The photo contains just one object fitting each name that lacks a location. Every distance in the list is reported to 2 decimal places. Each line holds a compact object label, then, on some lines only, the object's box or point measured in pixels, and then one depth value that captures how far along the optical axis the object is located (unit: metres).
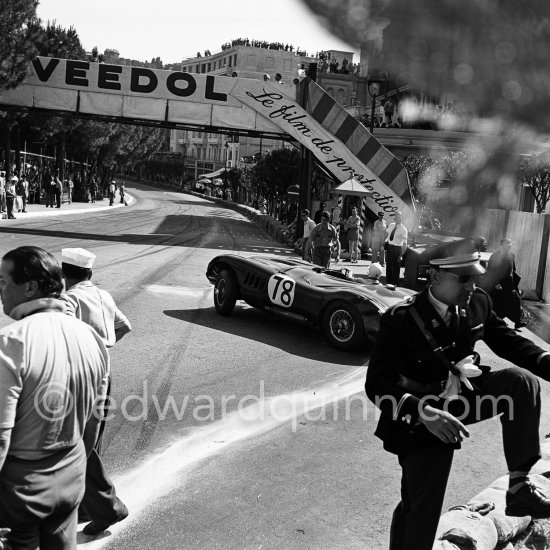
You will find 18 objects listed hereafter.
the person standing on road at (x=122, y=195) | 61.44
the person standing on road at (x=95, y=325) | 4.25
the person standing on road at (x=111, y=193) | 57.35
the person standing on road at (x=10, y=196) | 30.60
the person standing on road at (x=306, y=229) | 19.13
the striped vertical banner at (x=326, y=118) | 21.98
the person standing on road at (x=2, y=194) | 30.06
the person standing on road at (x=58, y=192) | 42.72
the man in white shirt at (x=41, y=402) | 2.71
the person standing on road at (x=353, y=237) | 24.72
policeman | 3.36
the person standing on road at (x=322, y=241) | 16.72
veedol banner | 27.14
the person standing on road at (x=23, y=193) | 34.06
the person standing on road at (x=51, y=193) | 42.69
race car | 9.73
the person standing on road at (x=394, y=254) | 15.95
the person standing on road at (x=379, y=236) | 21.09
